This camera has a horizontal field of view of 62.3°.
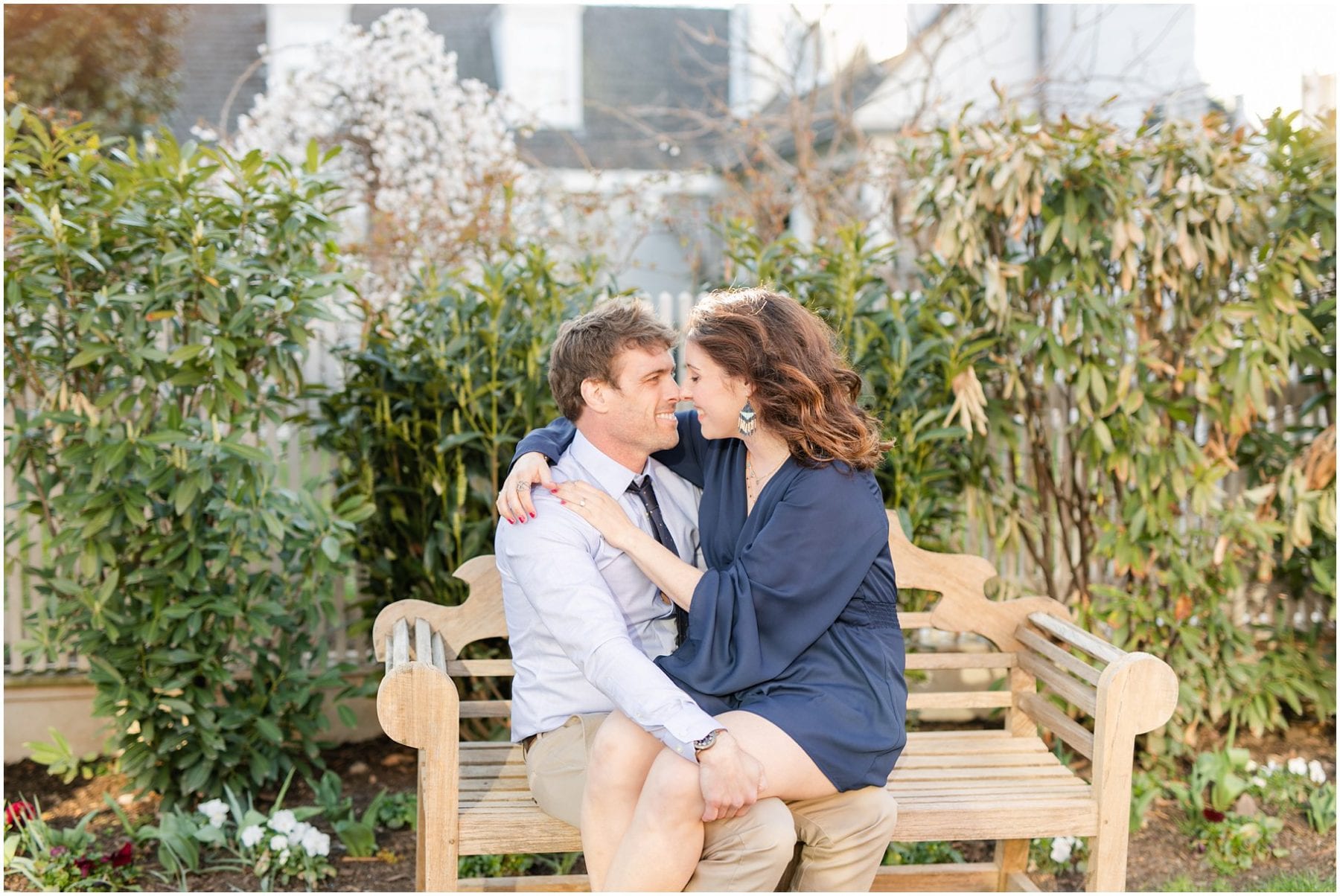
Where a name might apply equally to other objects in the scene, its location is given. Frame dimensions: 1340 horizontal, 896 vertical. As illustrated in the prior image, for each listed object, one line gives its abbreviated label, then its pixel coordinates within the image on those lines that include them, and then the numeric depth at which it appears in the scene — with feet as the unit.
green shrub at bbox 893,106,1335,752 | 11.73
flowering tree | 24.53
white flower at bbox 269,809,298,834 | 10.12
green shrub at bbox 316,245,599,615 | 11.39
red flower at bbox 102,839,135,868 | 10.08
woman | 7.04
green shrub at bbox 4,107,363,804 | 10.11
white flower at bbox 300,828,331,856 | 10.09
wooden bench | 7.56
